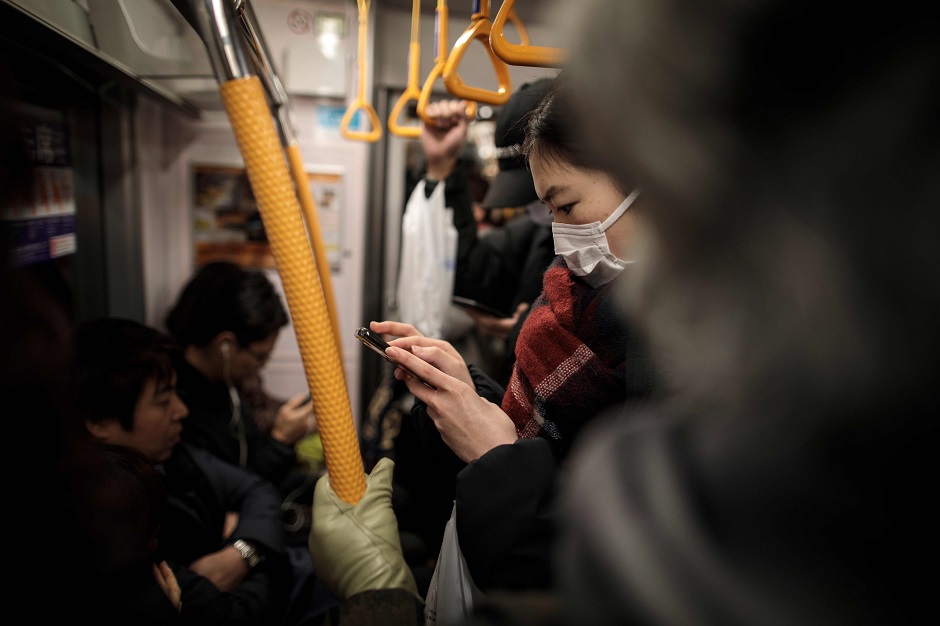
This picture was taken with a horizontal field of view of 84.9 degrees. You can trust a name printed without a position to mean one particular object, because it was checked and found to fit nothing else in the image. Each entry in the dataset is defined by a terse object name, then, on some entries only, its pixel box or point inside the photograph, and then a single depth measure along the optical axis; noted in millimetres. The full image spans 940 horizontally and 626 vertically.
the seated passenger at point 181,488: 1084
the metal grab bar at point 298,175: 849
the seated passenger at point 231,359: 1604
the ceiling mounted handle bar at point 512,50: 657
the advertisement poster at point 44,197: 1232
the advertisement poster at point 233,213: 2305
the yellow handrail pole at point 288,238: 573
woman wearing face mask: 534
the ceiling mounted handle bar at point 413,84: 884
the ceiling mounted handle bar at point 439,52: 791
